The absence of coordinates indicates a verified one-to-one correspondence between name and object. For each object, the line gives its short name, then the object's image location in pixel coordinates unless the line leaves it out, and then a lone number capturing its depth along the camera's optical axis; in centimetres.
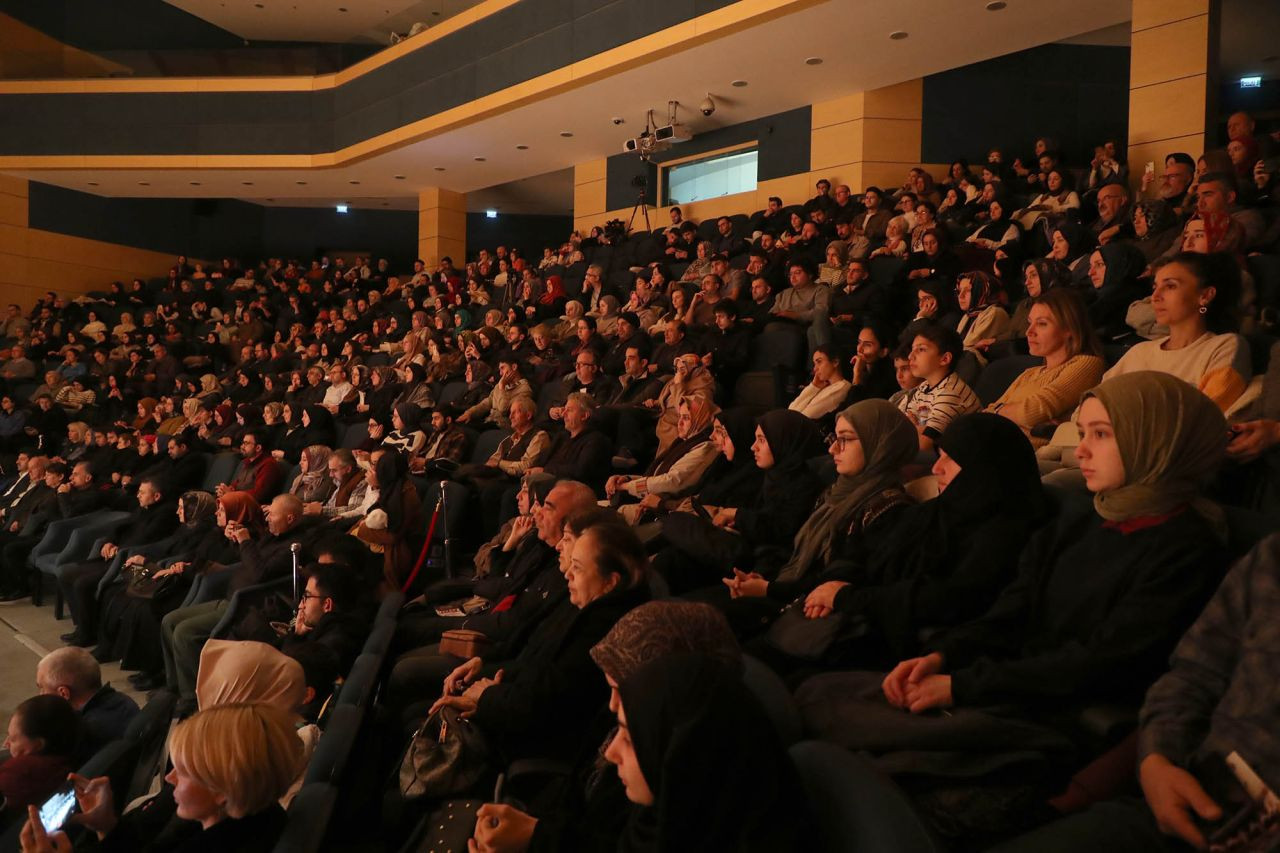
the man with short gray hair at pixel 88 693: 242
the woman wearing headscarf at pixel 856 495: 223
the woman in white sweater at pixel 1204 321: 239
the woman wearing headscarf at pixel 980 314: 427
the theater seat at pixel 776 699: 143
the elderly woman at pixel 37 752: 209
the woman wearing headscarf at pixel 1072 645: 135
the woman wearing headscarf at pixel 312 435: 670
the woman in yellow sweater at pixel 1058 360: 284
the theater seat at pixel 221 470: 627
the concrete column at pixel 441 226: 1379
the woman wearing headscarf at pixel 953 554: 177
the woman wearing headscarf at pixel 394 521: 419
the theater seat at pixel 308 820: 144
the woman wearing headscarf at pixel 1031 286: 432
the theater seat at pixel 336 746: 171
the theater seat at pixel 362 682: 211
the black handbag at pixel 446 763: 181
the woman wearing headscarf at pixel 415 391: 719
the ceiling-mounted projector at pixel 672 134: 905
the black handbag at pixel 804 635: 182
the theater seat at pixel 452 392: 715
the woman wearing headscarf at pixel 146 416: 948
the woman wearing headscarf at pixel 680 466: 353
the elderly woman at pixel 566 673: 184
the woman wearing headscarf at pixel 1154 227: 452
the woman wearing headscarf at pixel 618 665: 129
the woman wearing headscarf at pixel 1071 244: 485
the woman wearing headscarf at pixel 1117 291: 384
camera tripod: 1095
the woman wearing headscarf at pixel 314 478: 520
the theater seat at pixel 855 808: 102
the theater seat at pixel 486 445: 557
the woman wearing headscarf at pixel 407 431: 586
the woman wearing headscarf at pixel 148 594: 439
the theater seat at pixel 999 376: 349
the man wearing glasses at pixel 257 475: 556
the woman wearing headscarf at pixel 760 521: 263
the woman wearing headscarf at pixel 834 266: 650
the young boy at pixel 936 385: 311
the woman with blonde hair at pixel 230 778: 149
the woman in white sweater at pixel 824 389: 411
